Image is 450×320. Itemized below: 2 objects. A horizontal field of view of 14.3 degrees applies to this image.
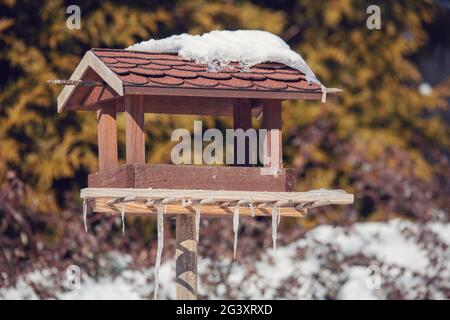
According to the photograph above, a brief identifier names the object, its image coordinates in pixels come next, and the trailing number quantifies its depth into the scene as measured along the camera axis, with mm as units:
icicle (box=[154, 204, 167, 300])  7927
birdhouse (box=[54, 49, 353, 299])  7796
